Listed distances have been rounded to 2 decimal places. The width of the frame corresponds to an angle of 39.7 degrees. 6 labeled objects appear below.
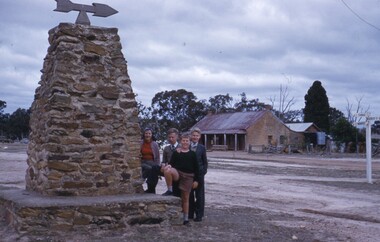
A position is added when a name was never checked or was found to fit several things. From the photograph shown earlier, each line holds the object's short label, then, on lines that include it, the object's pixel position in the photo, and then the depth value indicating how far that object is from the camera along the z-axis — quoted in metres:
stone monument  8.84
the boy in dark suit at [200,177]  9.64
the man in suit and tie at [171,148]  9.65
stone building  61.88
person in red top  10.00
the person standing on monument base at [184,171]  9.26
